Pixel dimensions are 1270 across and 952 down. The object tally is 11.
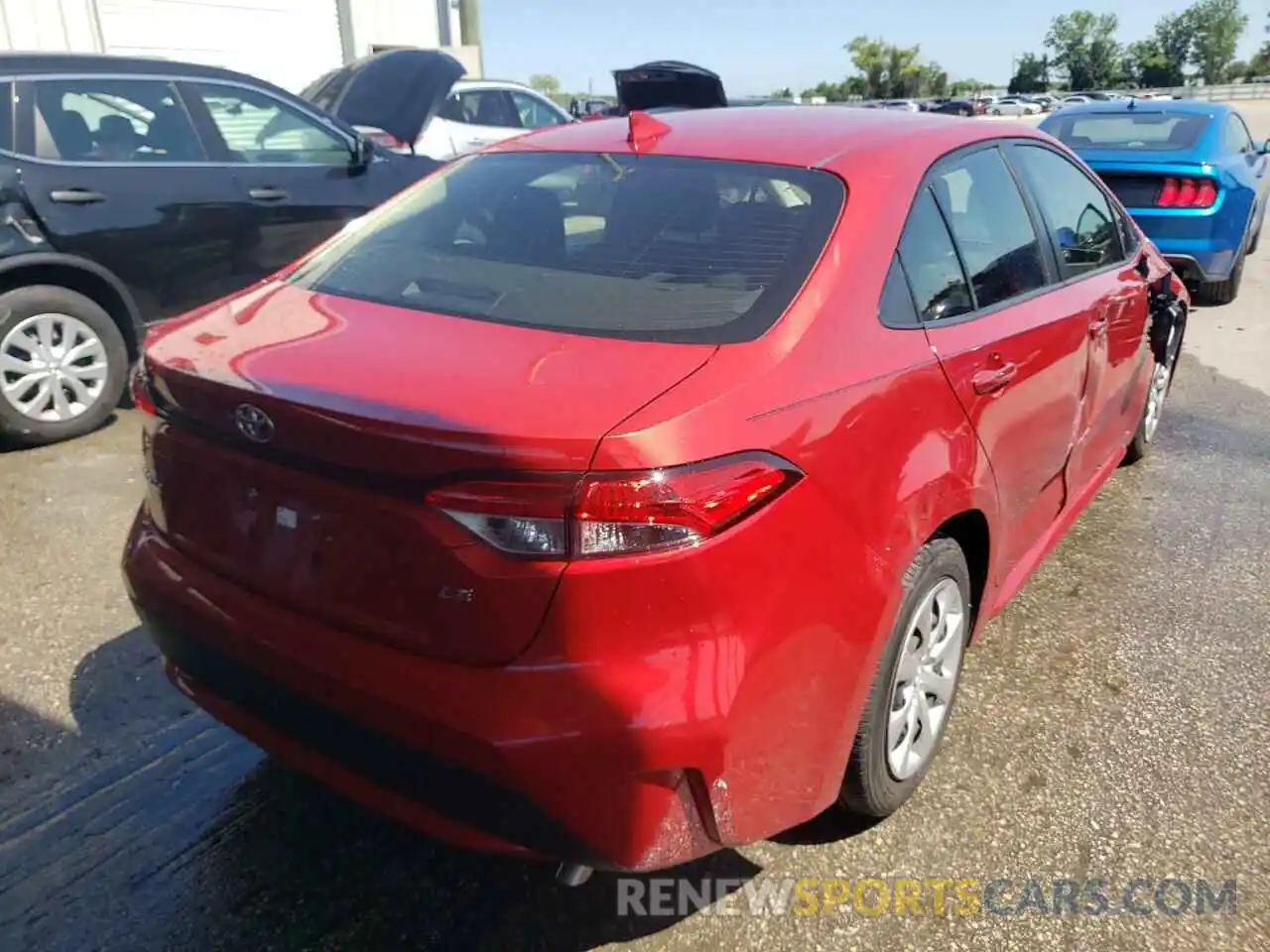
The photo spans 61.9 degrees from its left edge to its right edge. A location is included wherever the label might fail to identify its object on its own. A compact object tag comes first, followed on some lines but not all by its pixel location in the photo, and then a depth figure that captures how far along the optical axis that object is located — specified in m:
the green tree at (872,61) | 98.00
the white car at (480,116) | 11.11
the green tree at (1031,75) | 102.81
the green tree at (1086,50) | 101.25
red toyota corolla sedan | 1.77
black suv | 4.87
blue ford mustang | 7.54
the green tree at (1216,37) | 102.69
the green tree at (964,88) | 103.66
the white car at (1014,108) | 63.50
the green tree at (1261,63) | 101.81
